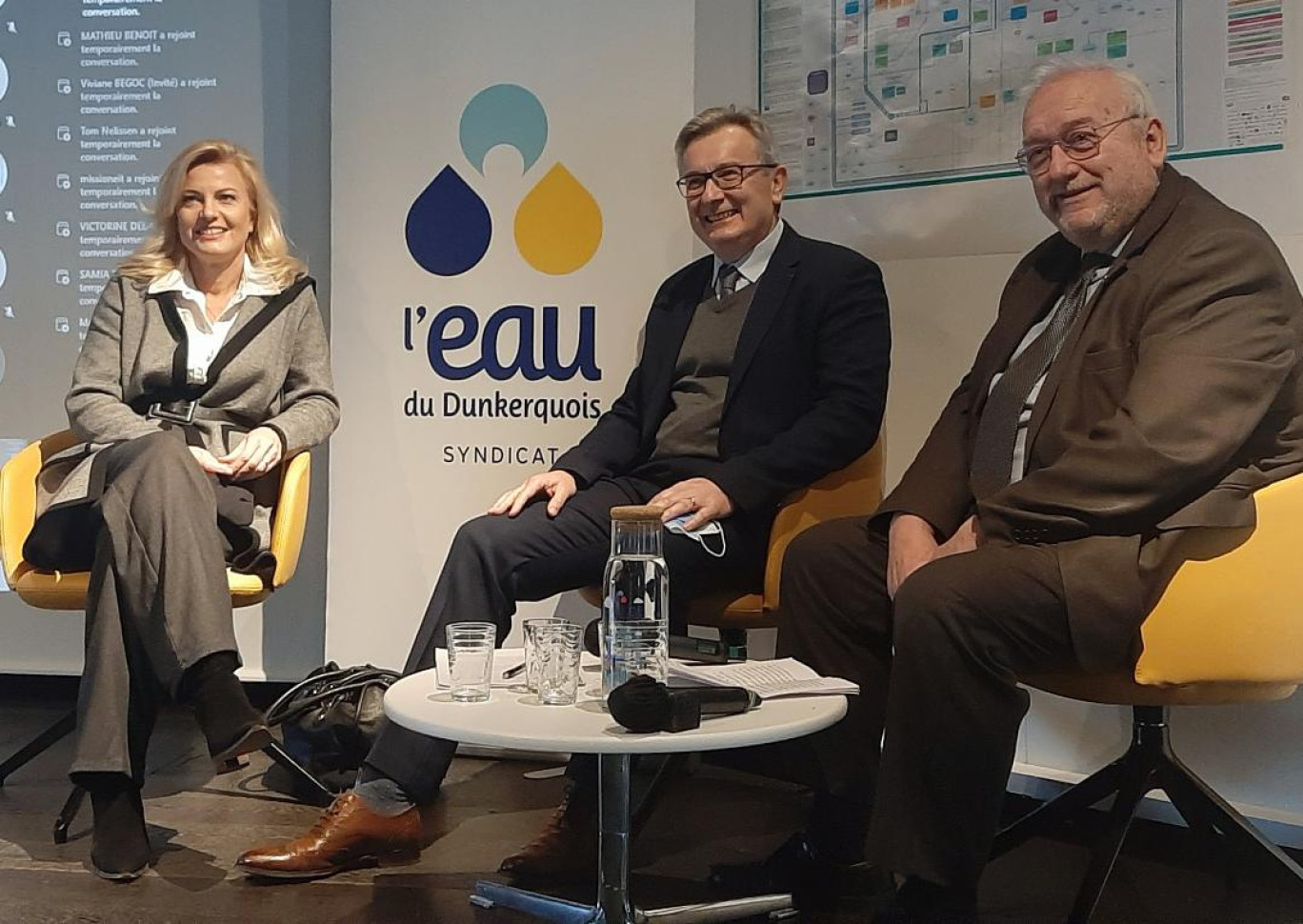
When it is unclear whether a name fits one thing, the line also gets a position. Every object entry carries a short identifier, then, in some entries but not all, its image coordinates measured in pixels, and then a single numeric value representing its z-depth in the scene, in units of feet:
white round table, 5.48
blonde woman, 8.13
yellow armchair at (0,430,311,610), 9.40
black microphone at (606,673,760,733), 5.58
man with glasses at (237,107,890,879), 7.77
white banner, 11.40
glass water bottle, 6.65
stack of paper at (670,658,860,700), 6.30
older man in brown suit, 6.68
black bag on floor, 9.78
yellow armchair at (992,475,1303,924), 6.71
